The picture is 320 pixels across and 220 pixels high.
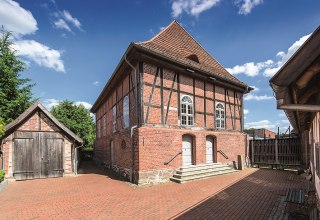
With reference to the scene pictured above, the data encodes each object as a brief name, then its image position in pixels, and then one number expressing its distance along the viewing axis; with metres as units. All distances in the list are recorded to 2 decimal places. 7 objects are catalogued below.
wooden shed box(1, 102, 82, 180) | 12.62
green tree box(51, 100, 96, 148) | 28.34
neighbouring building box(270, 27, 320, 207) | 2.35
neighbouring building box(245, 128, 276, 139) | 28.79
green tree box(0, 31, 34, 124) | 18.47
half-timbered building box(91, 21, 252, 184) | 11.21
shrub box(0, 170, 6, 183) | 10.73
